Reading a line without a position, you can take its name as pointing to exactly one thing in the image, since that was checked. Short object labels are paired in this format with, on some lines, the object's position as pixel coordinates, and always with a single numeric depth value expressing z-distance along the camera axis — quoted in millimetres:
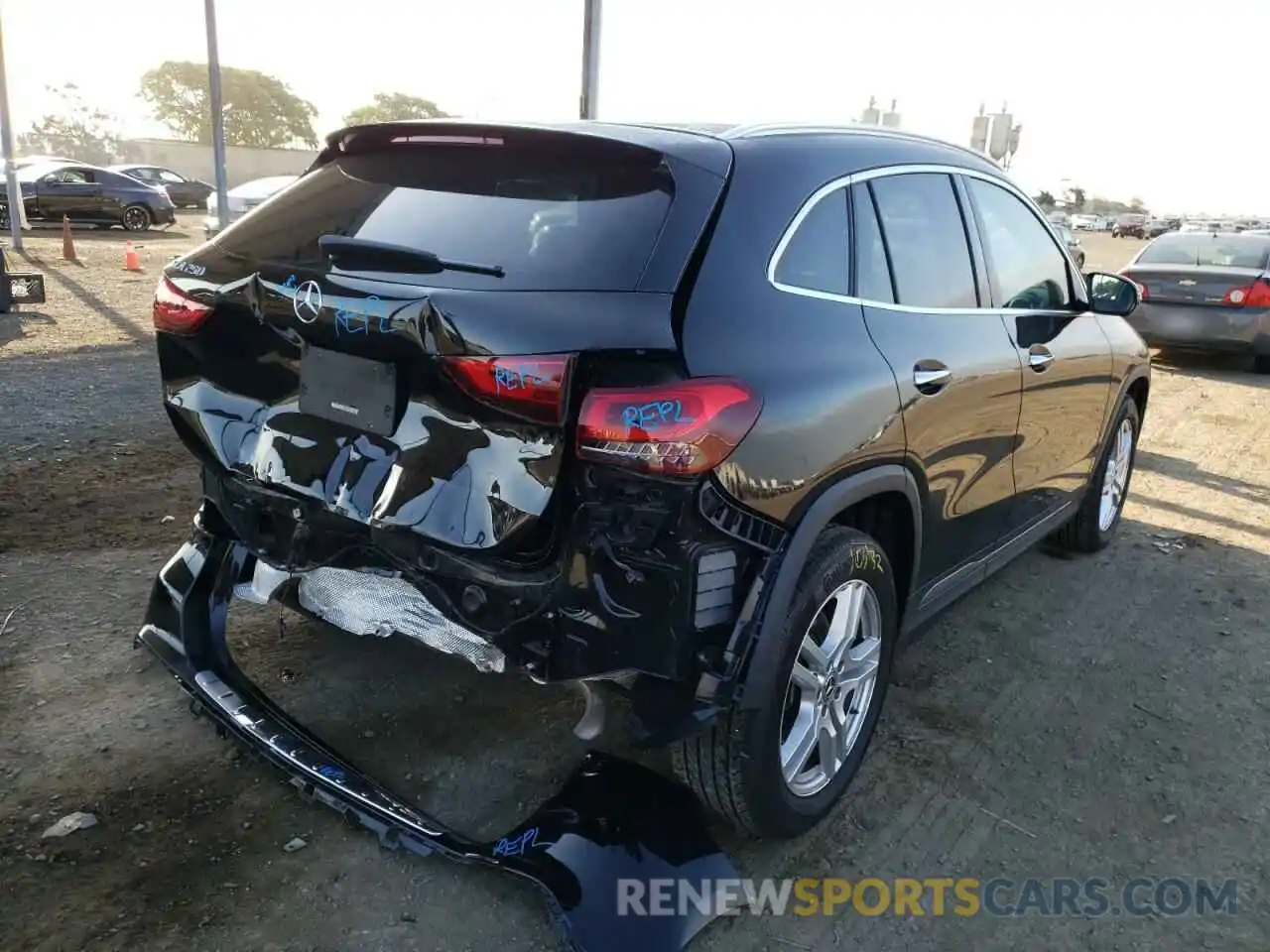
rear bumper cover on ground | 2320
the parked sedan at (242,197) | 18389
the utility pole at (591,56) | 11078
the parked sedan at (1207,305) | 10336
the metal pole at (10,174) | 17156
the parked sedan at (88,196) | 22500
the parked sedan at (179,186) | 29406
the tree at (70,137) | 86750
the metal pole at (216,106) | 17219
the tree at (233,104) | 76750
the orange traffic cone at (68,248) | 16562
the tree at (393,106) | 71125
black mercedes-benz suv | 2221
